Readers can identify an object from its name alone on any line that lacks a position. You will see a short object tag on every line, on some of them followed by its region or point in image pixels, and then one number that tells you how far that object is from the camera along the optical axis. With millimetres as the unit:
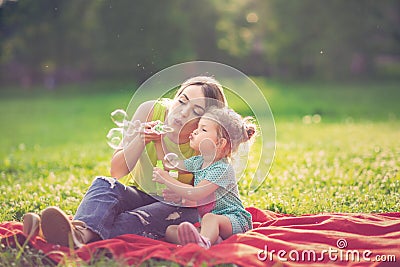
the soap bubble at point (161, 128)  3162
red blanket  2682
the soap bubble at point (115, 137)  3295
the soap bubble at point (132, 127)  3234
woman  3043
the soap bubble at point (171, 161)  3171
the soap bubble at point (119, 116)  3339
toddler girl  3068
